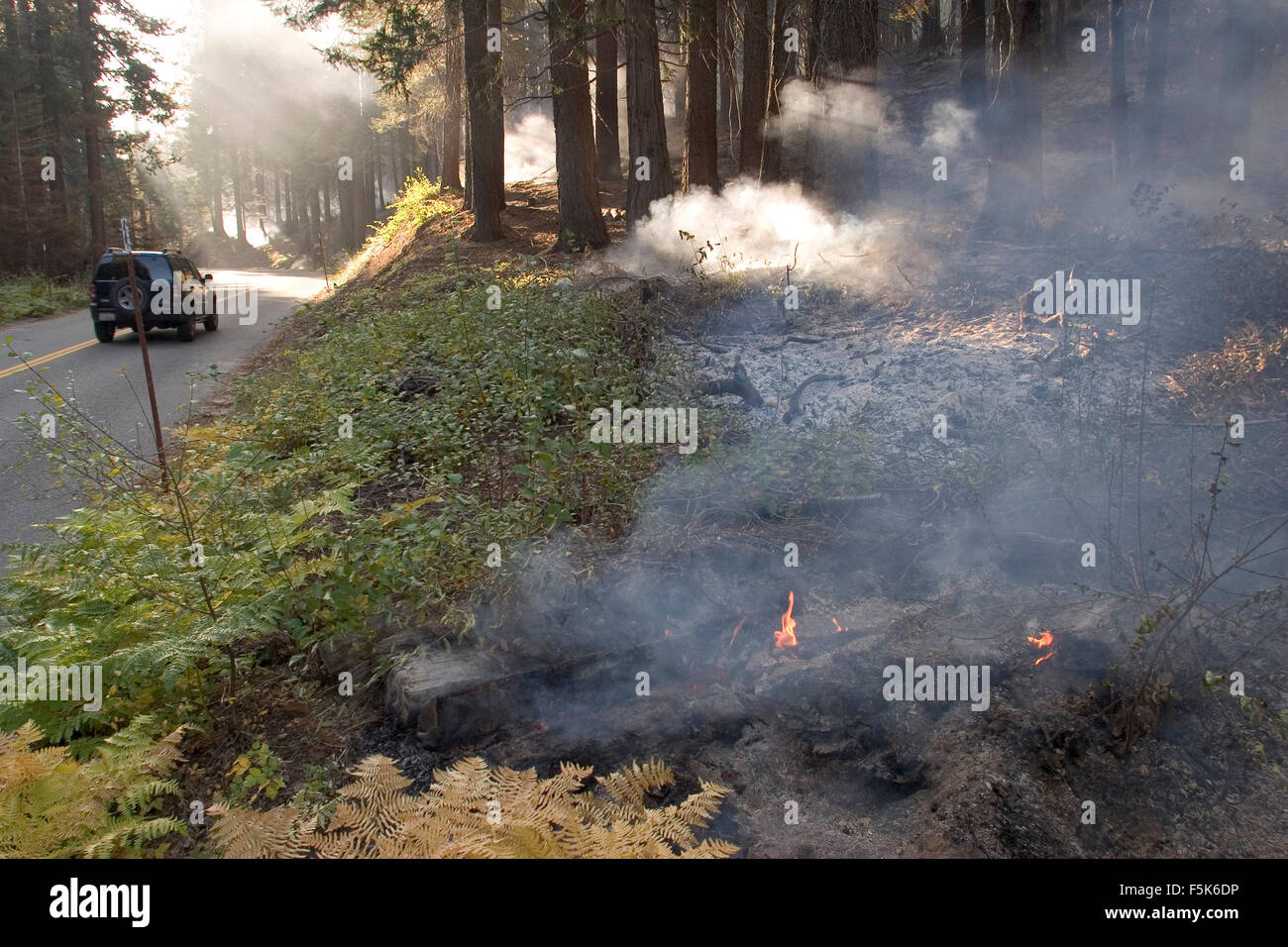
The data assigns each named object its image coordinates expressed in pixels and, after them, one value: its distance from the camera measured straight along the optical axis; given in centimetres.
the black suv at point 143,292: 1644
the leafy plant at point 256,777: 398
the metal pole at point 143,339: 595
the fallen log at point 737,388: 809
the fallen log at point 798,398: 779
